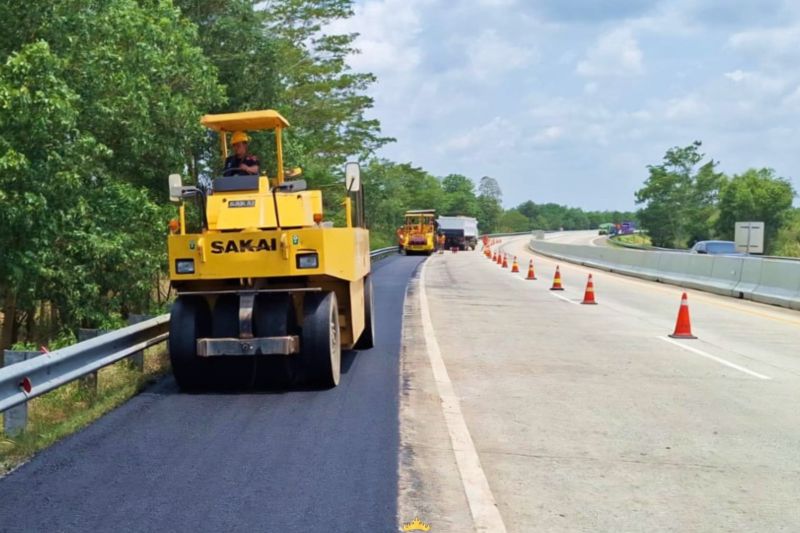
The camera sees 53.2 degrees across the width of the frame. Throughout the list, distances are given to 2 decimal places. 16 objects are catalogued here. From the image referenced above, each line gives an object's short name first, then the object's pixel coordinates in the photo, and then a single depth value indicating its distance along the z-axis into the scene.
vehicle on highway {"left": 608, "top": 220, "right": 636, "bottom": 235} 129.12
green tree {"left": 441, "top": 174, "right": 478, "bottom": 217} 131.29
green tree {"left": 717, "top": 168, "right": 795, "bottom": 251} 83.31
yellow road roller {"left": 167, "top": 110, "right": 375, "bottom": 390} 7.60
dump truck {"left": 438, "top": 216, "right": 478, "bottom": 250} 66.00
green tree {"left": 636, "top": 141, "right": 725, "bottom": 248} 101.88
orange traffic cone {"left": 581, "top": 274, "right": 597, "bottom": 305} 18.73
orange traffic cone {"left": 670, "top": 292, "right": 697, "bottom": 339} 12.91
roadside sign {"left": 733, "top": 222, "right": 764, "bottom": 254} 36.88
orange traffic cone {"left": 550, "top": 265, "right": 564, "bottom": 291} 23.23
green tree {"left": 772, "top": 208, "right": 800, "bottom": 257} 71.75
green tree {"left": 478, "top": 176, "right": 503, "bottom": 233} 158.62
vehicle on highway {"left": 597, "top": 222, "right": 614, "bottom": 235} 136.07
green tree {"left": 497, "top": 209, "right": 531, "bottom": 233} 169.09
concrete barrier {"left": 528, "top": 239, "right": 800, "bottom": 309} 19.33
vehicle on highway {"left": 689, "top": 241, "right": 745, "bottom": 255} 35.97
